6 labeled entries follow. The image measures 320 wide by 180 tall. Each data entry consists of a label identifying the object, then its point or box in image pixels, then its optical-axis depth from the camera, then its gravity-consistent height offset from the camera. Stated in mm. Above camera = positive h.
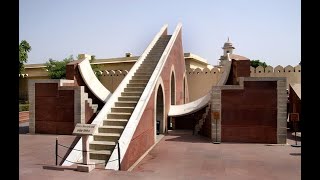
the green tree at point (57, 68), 27156 +2136
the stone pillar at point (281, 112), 12406 -944
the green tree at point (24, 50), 25091 +3533
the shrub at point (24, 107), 22453 -1365
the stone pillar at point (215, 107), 12867 -760
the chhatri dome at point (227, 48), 41762 +6148
